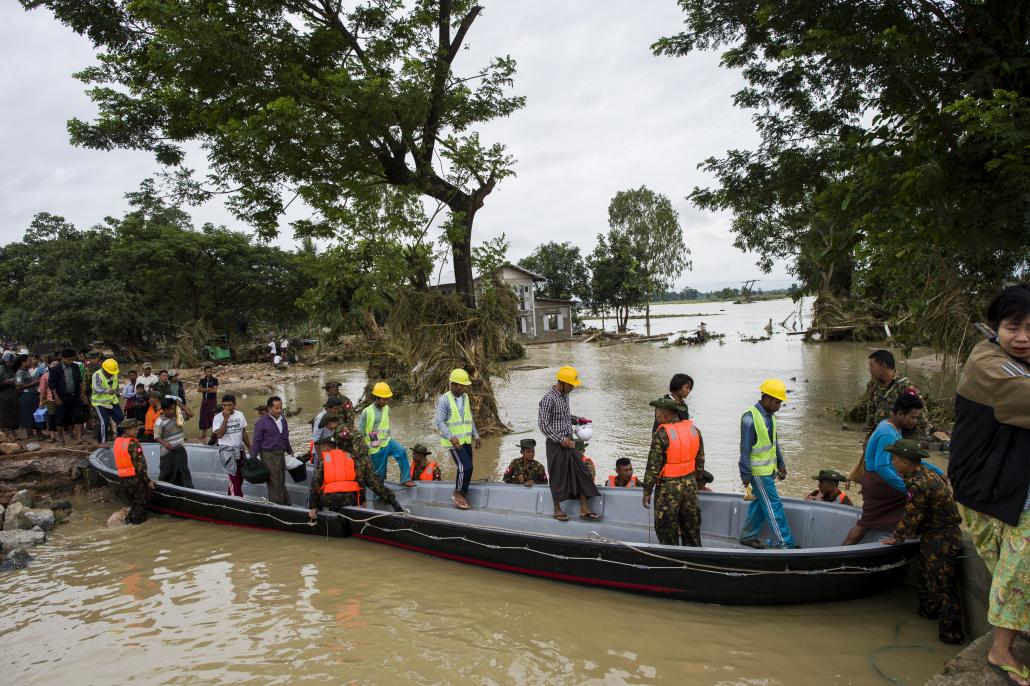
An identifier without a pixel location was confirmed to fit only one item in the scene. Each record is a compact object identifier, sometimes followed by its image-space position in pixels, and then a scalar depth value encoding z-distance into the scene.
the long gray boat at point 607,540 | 5.00
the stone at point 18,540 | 7.63
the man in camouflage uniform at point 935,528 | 4.45
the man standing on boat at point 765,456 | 5.47
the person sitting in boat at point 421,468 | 8.68
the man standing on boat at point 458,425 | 7.48
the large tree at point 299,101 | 11.30
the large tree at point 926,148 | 7.86
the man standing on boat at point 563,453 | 6.48
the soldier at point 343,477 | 7.19
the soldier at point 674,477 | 5.39
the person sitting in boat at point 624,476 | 7.61
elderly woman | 2.97
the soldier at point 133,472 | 8.38
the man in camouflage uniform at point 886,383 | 5.76
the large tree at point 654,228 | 53.94
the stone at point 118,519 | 8.83
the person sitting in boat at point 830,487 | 6.37
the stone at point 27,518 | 8.48
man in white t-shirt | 8.55
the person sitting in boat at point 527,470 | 7.85
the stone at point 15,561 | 7.34
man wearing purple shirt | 7.88
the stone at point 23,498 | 9.22
